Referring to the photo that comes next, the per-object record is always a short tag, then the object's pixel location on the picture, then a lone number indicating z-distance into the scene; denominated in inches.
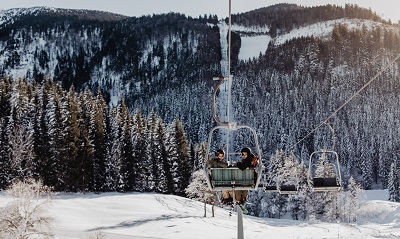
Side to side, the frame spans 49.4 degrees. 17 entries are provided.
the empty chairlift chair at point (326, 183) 590.6
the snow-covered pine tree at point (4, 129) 2114.4
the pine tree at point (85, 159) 2343.6
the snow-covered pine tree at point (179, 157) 2623.0
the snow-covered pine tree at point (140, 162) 2513.5
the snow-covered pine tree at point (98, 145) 2409.8
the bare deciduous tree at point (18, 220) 1077.1
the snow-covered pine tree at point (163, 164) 2554.1
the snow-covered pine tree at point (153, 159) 2527.1
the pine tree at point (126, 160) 2466.8
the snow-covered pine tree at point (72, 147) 2289.6
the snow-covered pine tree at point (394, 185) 3452.3
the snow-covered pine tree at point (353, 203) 2768.2
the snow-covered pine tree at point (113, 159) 2443.4
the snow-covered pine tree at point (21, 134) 2149.4
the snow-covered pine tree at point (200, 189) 2293.3
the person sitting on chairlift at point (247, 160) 446.5
